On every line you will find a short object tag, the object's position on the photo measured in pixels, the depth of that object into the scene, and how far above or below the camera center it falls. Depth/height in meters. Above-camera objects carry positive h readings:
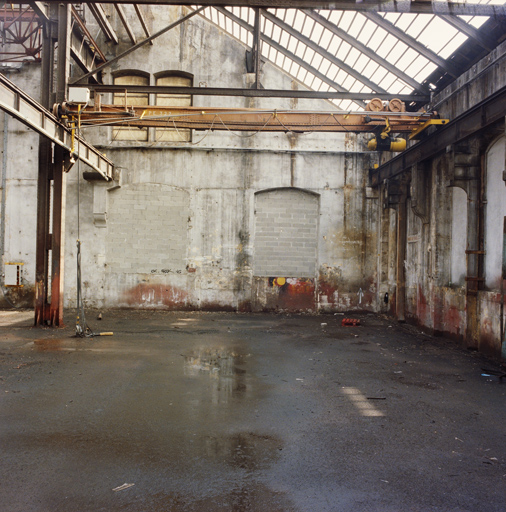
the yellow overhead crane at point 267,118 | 10.51 +3.62
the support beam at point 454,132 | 8.09 +3.04
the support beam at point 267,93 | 11.16 +4.61
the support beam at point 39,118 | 7.94 +3.09
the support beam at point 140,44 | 11.90 +6.47
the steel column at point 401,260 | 13.67 -0.03
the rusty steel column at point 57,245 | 11.11 +0.32
